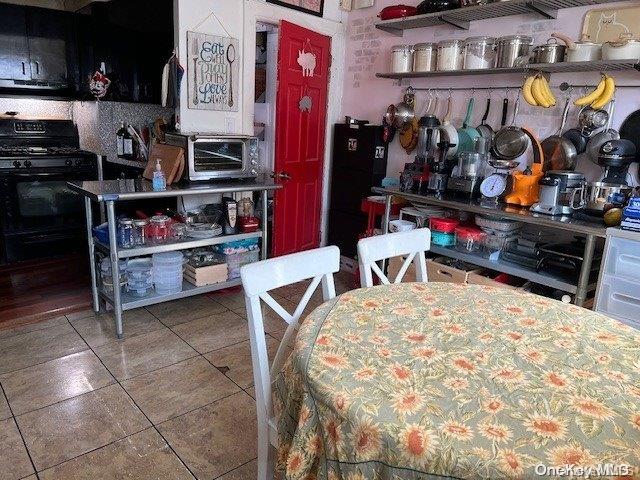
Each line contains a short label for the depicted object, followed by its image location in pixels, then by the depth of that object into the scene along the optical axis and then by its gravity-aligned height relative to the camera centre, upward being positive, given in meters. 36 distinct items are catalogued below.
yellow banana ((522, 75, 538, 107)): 2.90 +0.33
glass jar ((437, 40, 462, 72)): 3.33 +0.61
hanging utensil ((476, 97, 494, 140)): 3.32 +0.10
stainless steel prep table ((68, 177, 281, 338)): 2.70 -0.71
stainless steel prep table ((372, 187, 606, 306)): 2.40 -0.45
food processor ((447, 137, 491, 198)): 3.13 -0.21
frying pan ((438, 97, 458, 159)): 3.29 +0.03
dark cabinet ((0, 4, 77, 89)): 4.04 +0.64
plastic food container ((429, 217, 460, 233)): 3.15 -0.58
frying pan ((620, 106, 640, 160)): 2.68 +0.12
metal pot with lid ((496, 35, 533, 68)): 3.02 +0.62
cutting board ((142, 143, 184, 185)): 3.05 -0.24
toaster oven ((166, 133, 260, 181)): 3.06 -0.19
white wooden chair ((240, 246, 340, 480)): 1.40 -0.55
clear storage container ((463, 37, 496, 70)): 3.19 +0.61
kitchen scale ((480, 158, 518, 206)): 2.96 -0.29
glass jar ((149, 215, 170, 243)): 3.07 -0.69
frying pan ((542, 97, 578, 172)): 2.83 -0.04
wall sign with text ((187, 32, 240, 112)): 3.37 +0.42
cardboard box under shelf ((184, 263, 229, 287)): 3.27 -1.05
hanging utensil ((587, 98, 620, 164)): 2.72 +0.05
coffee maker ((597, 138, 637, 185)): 2.54 -0.04
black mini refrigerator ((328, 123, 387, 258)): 4.04 -0.37
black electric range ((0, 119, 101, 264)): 4.03 -0.63
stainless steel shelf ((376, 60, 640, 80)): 2.54 +0.46
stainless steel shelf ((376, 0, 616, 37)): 2.84 +0.87
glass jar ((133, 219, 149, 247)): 2.96 -0.69
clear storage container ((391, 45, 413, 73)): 3.65 +0.62
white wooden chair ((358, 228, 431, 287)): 1.90 -0.49
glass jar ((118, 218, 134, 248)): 2.90 -0.68
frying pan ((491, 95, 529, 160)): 3.05 +0.00
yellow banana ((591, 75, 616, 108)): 2.65 +0.31
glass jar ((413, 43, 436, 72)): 3.50 +0.62
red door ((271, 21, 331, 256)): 3.90 -0.06
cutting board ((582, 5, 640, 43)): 2.63 +0.72
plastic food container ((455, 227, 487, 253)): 3.01 -0.64
